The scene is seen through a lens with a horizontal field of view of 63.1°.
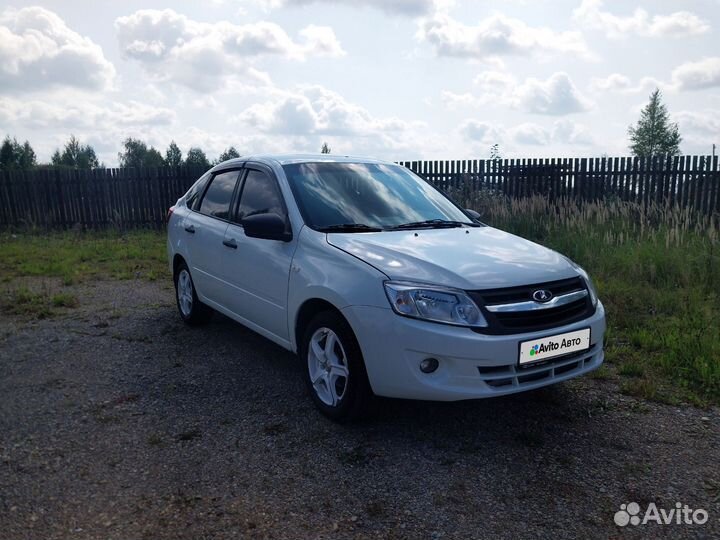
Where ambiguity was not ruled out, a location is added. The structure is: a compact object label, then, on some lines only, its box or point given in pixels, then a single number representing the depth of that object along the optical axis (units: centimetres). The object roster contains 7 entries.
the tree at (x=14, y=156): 7562
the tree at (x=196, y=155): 8362
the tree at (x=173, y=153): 9719
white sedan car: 313
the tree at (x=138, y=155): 9444
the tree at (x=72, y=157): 9069
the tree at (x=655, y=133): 4919
